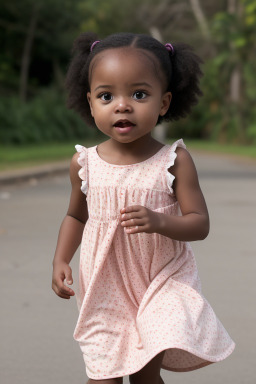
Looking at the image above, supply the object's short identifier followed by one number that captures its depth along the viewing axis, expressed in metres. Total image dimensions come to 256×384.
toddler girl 3.10
